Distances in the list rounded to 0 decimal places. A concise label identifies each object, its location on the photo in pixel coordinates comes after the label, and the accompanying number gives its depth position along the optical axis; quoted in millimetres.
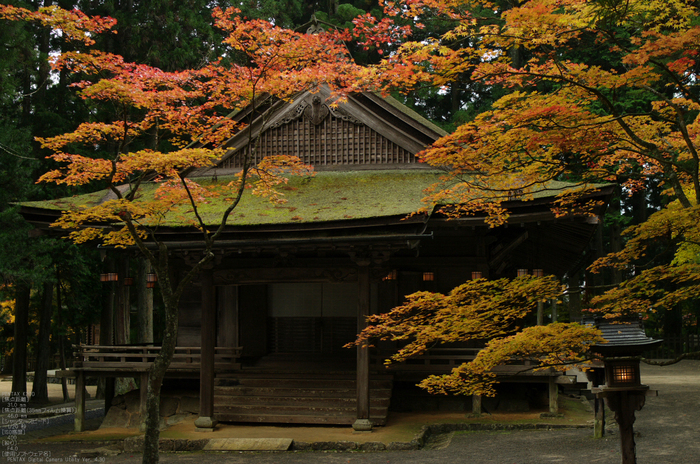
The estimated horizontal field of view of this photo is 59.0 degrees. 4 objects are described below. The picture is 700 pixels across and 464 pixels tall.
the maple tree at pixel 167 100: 9039
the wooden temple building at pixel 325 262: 12281
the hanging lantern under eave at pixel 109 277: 15250
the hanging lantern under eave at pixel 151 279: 15312
